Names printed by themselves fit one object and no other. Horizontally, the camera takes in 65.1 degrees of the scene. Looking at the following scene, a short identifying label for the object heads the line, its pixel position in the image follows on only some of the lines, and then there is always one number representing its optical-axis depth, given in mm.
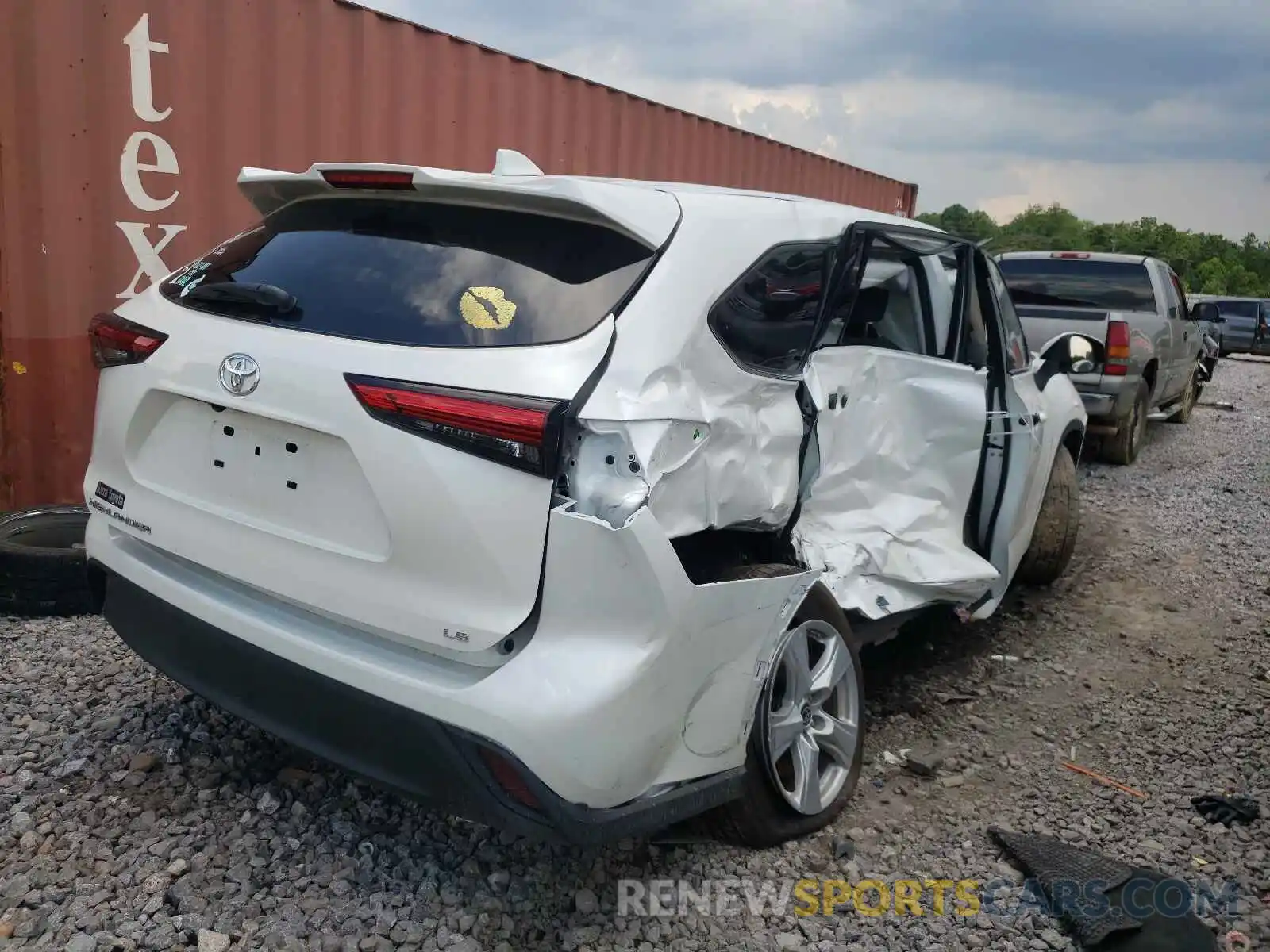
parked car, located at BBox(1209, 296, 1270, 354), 25062
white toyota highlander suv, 2057
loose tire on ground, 3850
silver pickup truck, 8461
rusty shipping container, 4633
